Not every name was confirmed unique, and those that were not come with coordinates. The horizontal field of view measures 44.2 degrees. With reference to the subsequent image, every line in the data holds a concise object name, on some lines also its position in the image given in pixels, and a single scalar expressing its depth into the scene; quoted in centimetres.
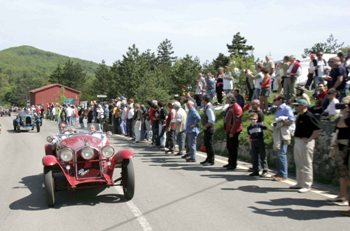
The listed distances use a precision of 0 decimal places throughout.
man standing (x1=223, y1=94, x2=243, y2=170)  1158
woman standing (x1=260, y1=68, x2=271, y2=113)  1513
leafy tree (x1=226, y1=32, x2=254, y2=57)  9044
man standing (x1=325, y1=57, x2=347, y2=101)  1170
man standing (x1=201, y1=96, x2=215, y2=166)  1248
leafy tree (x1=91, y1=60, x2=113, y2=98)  9631
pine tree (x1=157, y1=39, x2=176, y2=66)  12375
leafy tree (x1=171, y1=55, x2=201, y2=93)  7238
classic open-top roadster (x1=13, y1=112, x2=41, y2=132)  2866
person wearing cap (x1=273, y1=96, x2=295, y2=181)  1007
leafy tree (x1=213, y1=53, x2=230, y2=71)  8470
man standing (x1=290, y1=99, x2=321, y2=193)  870
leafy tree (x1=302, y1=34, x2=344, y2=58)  7806
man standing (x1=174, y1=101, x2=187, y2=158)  1457
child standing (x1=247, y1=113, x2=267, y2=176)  1062
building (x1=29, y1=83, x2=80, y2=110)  11750
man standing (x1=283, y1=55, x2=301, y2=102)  1465
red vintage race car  798
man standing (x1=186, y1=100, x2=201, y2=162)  1327
